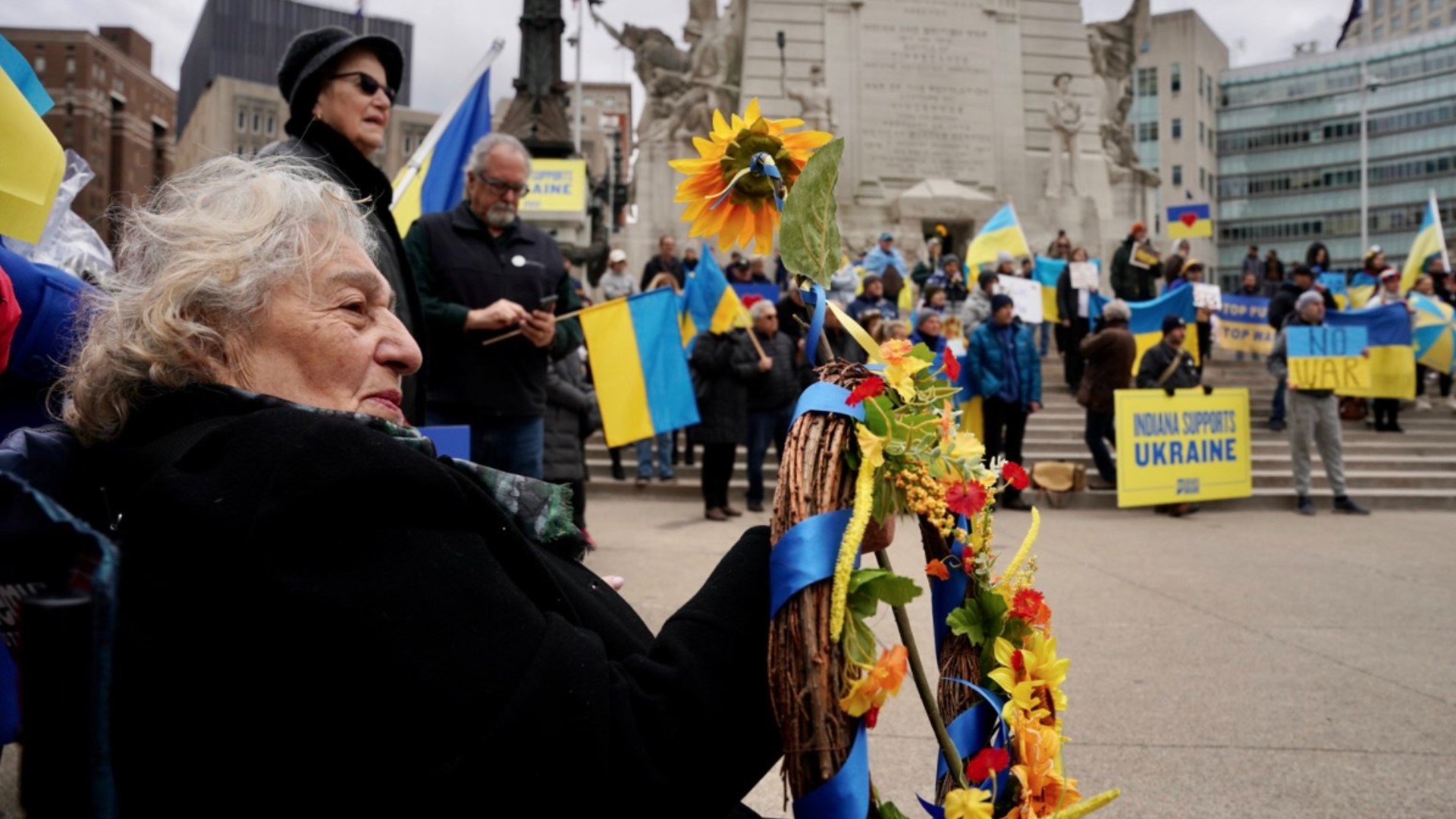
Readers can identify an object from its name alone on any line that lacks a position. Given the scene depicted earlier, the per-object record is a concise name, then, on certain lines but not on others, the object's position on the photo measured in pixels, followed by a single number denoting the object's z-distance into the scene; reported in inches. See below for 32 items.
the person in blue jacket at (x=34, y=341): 87.6
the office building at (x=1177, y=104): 3065.9
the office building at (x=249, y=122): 2659.9
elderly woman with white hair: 47.4
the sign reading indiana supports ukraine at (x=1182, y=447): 394.6
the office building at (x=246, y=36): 3014.3
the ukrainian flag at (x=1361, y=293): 676.6
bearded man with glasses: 166.2
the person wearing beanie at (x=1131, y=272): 655.1
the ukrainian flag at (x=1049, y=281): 705.6
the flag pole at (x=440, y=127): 238.7
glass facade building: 3260.3
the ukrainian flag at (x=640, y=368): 327.0
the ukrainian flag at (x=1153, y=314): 542.9
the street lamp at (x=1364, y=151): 1679.4
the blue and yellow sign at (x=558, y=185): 784.3
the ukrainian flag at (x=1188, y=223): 806.5
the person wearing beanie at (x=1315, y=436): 393.7
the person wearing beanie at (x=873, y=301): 484.1
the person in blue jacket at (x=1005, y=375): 416.2
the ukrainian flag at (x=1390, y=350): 515.5
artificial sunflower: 70.6
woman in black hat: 128.0
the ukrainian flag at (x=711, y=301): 384.2
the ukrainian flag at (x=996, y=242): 675.4
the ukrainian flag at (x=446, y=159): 237.0
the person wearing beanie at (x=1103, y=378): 428.5
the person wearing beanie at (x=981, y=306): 538.6
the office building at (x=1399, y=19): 3484.3
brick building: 1380.4
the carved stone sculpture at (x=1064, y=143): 1023.0
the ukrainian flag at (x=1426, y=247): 676.7
